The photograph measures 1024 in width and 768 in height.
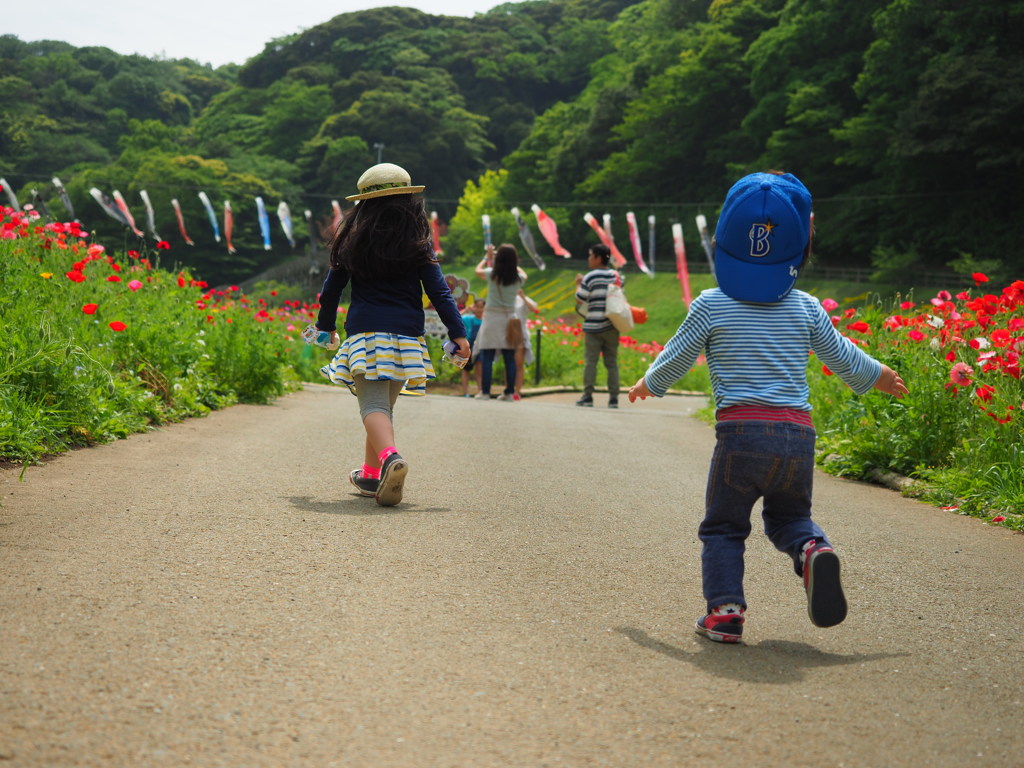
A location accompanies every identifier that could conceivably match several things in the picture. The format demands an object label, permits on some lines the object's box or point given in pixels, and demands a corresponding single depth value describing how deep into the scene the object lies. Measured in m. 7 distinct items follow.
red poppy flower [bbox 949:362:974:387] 6.33
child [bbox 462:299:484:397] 15.35
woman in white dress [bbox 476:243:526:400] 13.37
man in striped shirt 12.64
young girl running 5.41
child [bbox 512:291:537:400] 13.79
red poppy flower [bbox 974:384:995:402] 6.40
